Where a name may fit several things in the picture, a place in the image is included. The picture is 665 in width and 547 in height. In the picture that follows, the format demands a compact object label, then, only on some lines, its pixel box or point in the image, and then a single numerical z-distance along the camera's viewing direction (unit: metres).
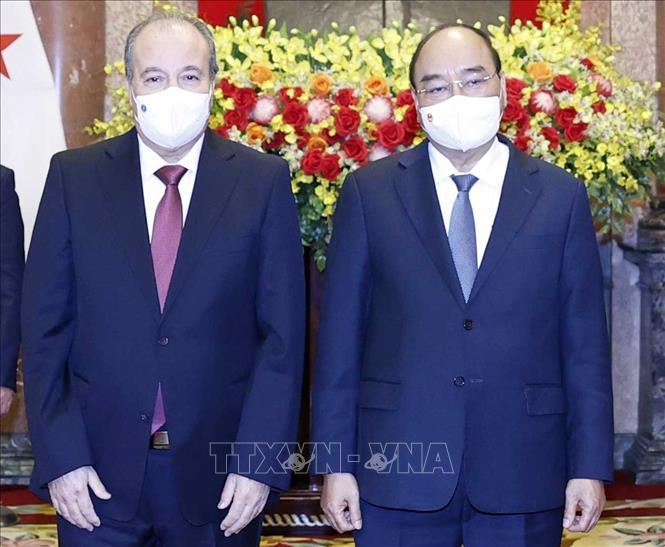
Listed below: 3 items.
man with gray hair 5.71
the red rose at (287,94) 9.19
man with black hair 5.82
